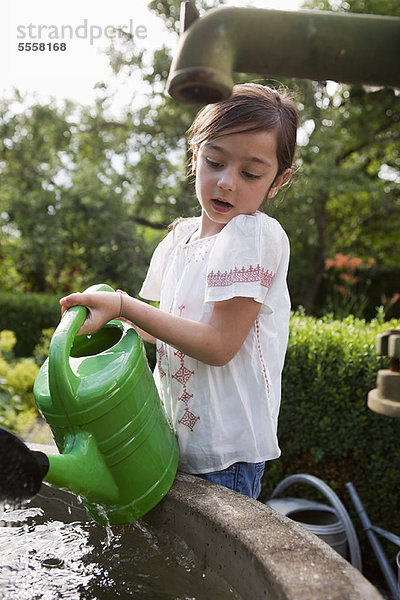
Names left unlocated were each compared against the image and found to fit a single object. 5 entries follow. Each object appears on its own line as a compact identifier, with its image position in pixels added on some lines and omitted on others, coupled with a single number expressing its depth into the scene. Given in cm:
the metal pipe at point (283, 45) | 59
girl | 128
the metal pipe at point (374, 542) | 231
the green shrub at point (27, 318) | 682
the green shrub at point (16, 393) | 401
